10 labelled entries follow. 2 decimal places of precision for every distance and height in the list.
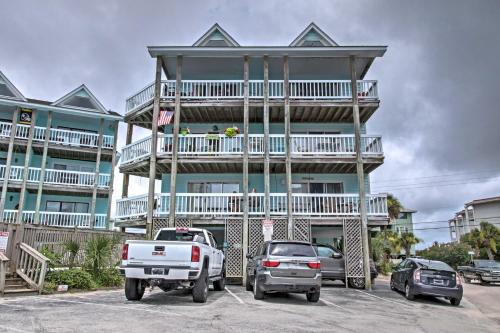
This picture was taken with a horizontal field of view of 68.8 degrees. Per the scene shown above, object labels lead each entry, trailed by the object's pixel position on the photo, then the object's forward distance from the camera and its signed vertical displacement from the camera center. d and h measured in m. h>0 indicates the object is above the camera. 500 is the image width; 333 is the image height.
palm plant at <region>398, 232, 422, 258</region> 36.94 +0.49
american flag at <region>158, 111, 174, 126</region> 17.58 +5.88
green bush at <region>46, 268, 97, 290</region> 11.13 -1.12
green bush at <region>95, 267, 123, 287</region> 12.30 -1.21
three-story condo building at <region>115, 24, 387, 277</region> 16.62 +4.72
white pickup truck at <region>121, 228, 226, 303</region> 8.73 -0.55
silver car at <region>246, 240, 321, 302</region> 9.67 -0.71
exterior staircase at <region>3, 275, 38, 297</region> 9.79 -1.27
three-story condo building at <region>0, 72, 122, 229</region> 23.39 +5.76
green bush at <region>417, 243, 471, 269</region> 33.84 -0.81
